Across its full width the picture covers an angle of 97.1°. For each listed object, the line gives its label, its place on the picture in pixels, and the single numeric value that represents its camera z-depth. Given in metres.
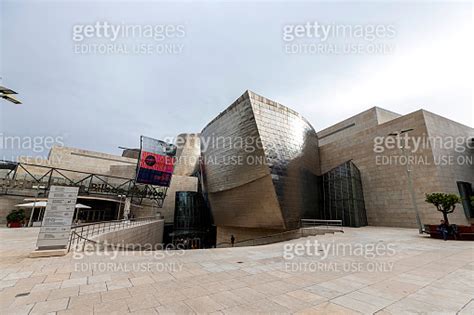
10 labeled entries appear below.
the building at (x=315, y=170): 16.83
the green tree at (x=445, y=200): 11.91
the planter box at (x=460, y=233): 10.44
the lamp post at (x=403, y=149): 16.88
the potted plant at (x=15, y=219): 18.97
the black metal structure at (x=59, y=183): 23.14
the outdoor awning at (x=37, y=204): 16.55
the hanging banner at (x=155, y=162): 25.91
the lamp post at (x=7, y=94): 6.96
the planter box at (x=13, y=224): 18.89
